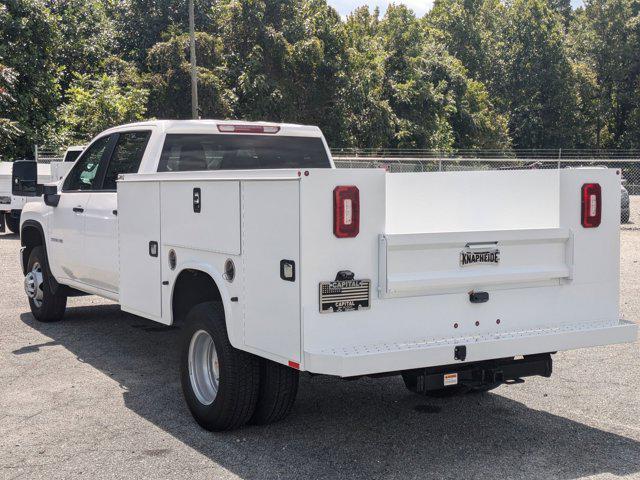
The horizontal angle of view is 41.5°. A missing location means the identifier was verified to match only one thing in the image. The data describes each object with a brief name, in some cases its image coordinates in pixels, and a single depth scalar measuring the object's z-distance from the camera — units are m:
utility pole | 30.78
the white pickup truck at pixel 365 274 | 4.73
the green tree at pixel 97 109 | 30.64
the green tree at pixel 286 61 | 37.88
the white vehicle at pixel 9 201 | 20.38
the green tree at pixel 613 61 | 66.00
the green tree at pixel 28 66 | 30.39
